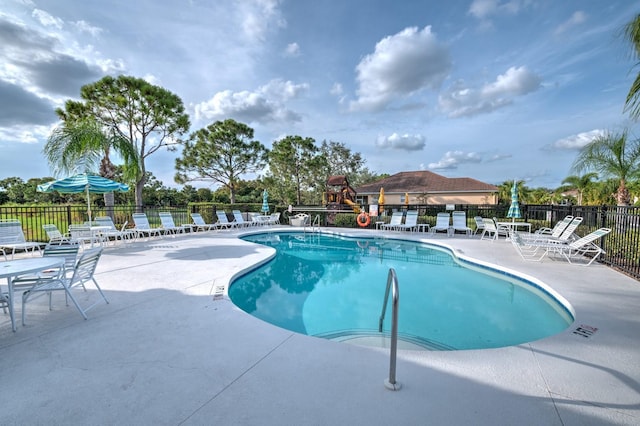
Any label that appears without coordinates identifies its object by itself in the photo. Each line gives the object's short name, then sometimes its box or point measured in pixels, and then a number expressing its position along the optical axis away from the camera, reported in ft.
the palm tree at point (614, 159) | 34.86
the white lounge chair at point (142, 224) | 32.23
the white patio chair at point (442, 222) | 39.58
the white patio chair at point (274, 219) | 52.89
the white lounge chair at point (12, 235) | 21.19
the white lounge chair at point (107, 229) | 27.98
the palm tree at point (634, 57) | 10.74
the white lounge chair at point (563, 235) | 22.99
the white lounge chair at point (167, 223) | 35.43
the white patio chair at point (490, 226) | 32.42
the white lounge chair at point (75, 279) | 10.27
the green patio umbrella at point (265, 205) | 52.85
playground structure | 74.38
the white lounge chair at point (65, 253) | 12.09
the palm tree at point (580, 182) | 63.72
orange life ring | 46.34
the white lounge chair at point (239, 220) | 46.88
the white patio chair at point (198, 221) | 41.08
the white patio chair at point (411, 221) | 42.03
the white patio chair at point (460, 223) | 38.88
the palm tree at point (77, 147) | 30.55
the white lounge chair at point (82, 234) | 25.49
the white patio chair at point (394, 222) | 43.83
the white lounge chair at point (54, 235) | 24.35
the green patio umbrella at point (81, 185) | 23.67
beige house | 81.81
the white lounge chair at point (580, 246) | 19.13
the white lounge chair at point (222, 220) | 43.70
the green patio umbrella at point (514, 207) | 30.36
